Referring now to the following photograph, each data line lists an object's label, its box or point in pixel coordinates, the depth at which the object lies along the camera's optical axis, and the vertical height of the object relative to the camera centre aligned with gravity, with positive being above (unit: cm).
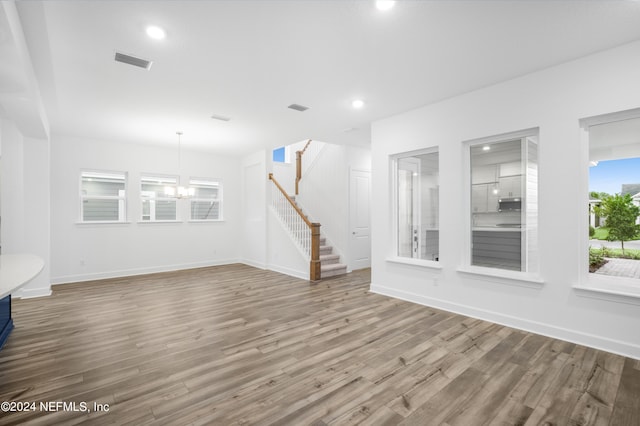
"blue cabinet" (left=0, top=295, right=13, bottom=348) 313 -119
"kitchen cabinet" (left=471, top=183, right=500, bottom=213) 385 +20
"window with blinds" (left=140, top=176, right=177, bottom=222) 710 +32
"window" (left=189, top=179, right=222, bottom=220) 783 +35
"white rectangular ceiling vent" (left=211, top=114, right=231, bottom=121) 493 +161
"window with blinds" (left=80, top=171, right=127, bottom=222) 636 +35
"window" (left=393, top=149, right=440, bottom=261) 448 +13
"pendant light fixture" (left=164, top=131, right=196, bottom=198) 616 +45
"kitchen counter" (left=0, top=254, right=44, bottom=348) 199 -49
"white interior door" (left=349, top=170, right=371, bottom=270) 697 -15
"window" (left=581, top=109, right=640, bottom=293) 303 +13
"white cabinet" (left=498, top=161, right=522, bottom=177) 369 +56
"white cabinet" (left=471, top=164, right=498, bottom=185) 387 +51
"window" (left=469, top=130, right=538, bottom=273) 355 +14
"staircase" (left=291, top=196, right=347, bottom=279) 633 -116
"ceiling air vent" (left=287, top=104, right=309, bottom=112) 446 +161
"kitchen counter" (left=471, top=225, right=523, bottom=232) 371 -20
